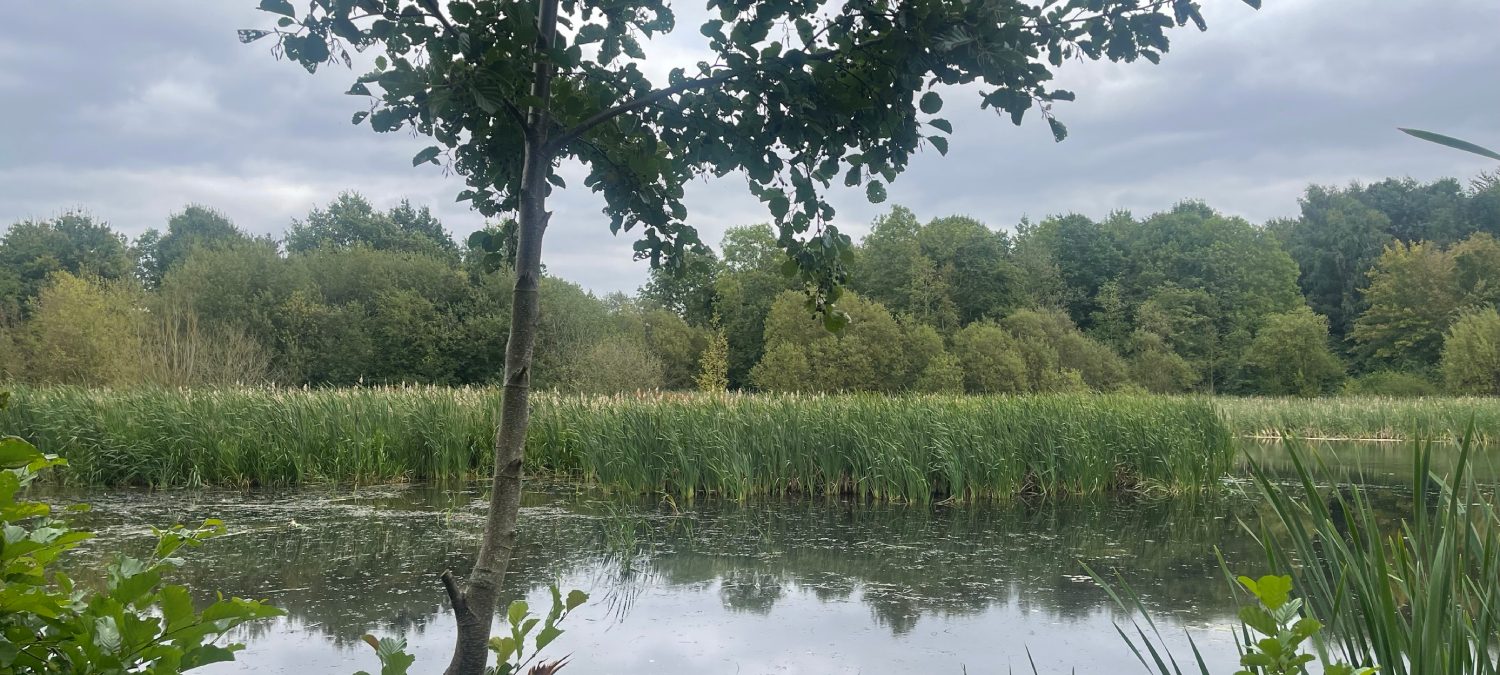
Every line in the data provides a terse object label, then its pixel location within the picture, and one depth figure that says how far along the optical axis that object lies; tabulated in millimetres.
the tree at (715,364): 34969
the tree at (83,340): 21188
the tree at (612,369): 29688
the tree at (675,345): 36906
